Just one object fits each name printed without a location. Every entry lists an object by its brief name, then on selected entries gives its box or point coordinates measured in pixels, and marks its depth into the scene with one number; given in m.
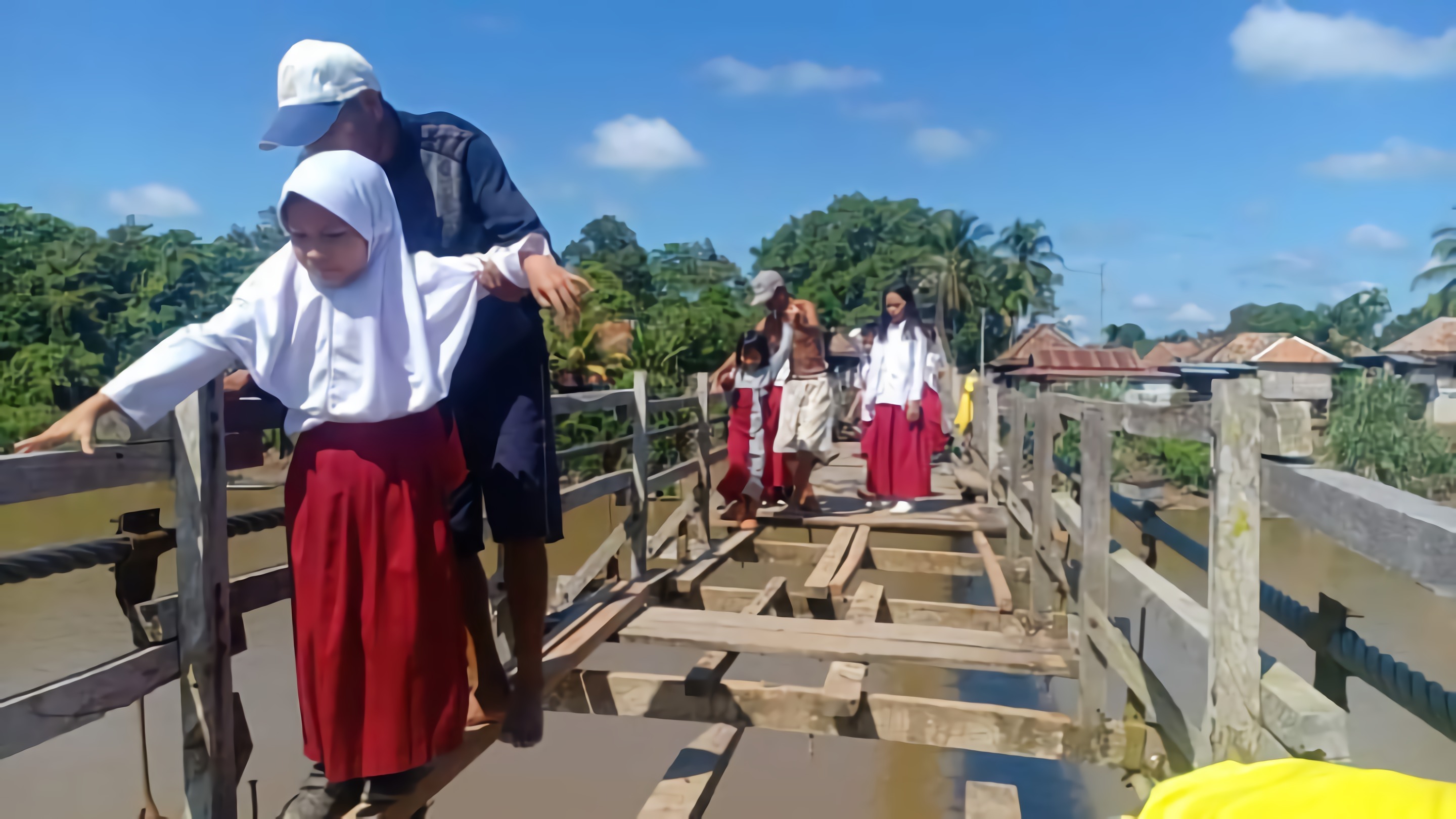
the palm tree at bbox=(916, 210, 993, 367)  51.09
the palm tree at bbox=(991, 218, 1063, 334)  53.34
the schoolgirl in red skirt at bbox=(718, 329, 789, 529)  6.43
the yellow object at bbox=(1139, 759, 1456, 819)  1.01
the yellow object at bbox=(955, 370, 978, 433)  13.94
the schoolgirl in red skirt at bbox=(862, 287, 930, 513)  6.34
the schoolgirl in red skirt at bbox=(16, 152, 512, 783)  1.74
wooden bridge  1.87
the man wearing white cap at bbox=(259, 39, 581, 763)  1.89
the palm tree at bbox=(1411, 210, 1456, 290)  39.91
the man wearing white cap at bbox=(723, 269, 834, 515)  6.18
